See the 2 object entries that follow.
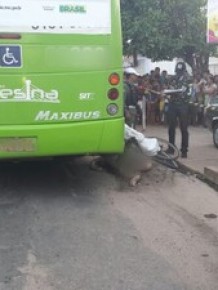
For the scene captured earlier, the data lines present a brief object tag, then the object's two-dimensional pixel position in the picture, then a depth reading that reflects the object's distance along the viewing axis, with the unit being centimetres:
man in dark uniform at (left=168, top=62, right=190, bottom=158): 1158
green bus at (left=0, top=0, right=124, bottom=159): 728
